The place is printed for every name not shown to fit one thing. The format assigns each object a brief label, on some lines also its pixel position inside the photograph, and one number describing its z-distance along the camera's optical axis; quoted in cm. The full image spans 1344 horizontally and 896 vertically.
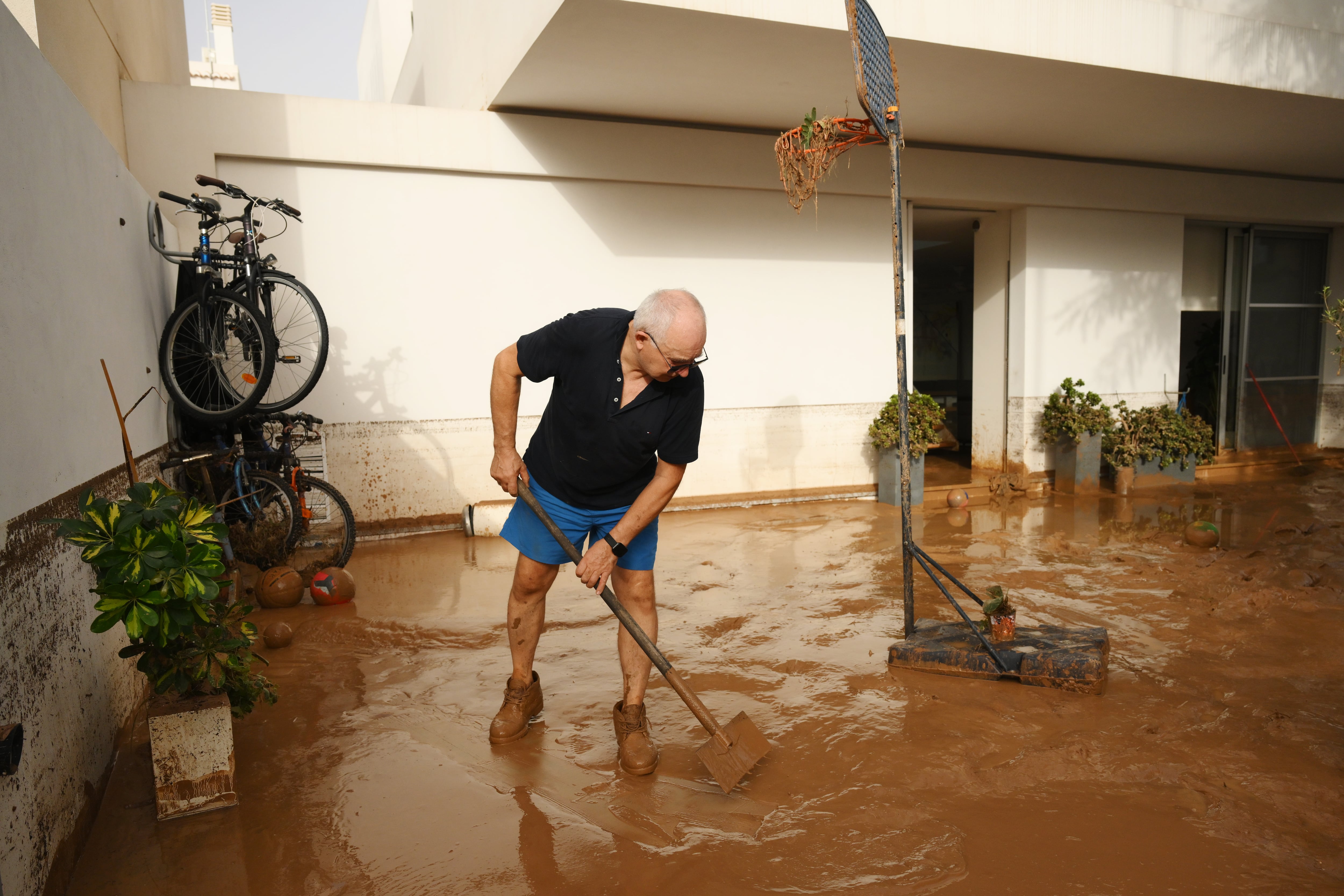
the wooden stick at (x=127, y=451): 303
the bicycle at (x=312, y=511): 543
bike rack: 468
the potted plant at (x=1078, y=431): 879
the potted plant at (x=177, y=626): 223
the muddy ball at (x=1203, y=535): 584
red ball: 480
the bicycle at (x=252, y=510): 511
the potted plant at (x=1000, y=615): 365
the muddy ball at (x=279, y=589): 470
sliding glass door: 1034
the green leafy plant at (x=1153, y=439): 884
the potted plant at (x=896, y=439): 774
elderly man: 278
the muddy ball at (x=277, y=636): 405
